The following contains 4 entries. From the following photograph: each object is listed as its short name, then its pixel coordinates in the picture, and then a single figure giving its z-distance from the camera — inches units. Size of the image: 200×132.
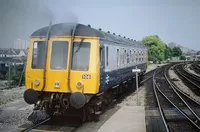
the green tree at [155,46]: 3447.6
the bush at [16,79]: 815.2
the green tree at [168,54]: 4441.7
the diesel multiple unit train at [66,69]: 373.1
